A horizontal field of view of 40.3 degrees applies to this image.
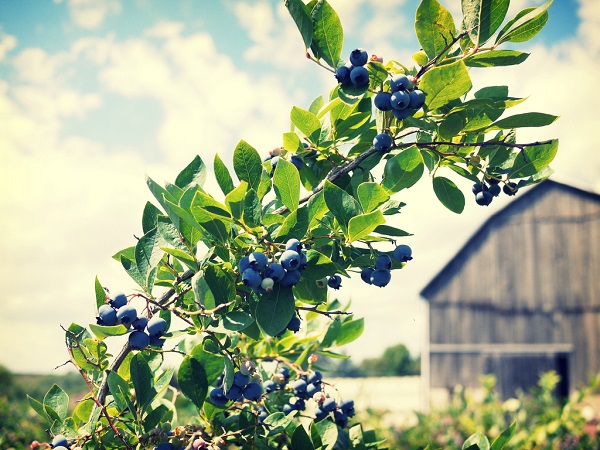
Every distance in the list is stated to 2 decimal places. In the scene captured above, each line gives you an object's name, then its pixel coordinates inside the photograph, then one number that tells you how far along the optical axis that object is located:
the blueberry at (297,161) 0.76
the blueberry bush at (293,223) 0.65
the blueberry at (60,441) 0.69
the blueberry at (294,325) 0.70
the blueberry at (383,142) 0.70
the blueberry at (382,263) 0.69
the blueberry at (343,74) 0.69
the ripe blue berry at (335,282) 0.74
